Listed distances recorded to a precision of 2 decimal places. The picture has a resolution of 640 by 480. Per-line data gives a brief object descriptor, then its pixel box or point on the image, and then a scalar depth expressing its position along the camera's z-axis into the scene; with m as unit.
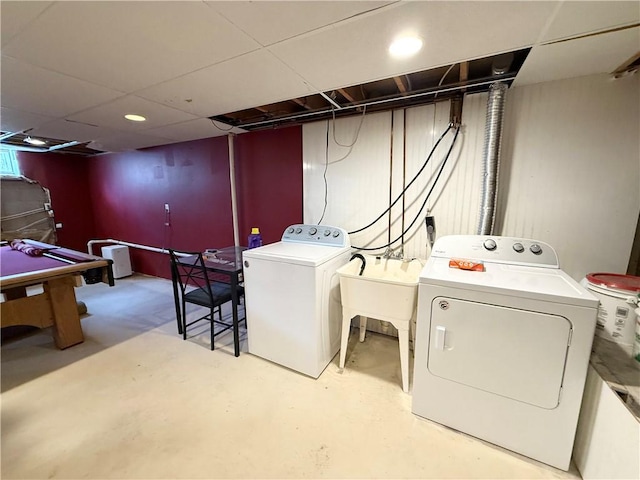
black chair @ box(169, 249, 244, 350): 2.31
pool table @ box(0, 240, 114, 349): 2.12
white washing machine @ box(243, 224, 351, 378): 1.92
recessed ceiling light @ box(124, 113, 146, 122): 2.42
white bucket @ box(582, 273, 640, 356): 1.27
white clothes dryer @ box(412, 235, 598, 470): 1.23
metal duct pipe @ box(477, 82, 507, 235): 1.74
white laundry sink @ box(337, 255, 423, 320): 1.77
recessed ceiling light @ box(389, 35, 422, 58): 1.29
